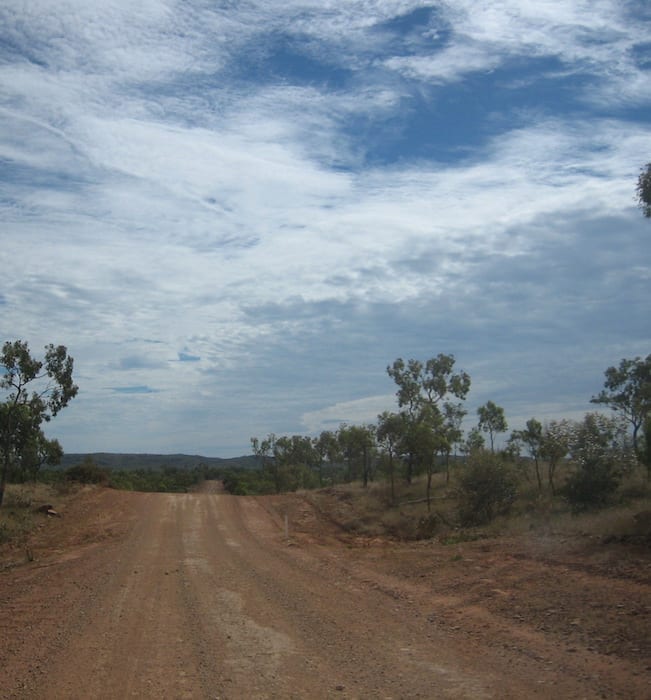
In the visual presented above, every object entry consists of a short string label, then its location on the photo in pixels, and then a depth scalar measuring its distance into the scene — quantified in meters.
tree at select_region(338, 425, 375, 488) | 41.17
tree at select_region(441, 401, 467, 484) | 41.95
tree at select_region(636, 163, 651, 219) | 16.06
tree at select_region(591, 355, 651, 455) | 33.62
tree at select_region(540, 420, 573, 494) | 28.19
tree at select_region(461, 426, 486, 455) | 43.19
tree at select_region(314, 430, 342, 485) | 58.83
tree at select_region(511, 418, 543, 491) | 32.00
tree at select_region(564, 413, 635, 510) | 21.44
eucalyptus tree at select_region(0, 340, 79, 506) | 29.17
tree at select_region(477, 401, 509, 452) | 45.12
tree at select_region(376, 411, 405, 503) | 34.59
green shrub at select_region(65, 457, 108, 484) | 40.06
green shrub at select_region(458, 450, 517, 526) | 24.22
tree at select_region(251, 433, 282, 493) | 60.61
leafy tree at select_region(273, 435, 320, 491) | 61.44
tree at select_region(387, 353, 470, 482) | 43.06
